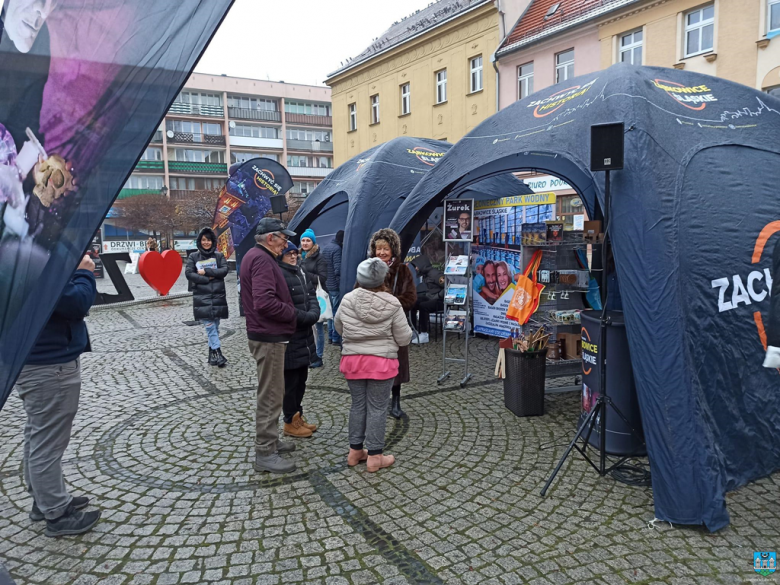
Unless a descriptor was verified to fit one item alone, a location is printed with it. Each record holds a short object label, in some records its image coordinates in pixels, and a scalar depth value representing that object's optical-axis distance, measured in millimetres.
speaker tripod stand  4004
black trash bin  5336
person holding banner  3182
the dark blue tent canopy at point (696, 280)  3562
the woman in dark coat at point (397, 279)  5105
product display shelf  6070
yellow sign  8156
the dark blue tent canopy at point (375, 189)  8398
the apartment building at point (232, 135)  53094
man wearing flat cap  4125
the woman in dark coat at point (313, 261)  8242
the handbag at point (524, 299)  5715
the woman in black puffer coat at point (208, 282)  7660
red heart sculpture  14531
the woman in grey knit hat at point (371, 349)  4156
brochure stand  6707
